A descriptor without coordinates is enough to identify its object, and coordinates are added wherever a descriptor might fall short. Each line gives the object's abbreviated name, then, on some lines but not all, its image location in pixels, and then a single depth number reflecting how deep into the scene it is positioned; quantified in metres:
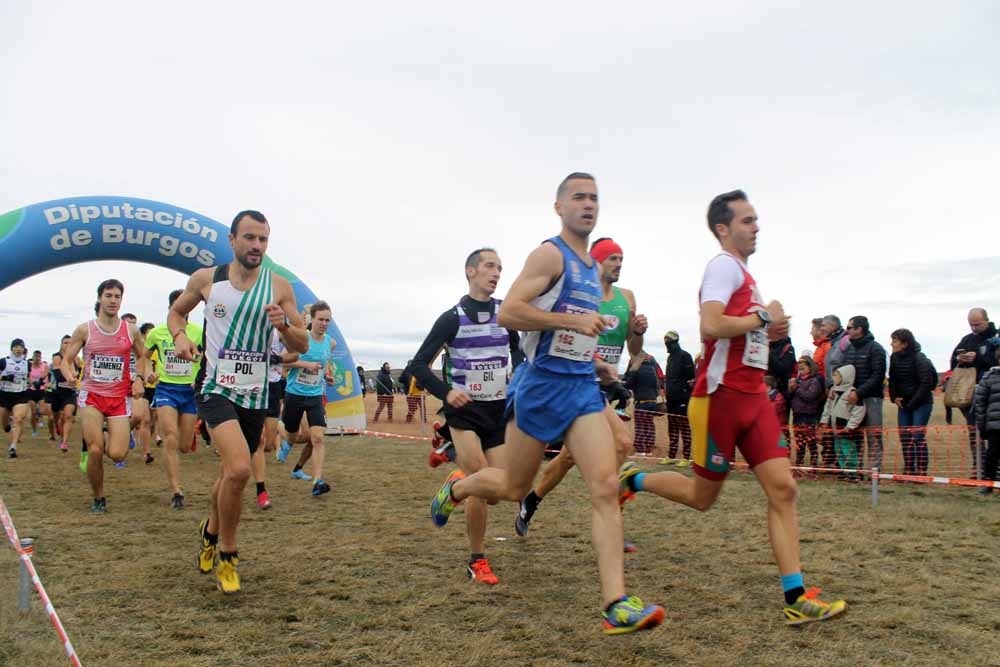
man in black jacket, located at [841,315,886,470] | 9.95
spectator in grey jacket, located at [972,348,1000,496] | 8.88
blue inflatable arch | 14.73
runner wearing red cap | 6.11
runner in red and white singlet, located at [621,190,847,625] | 4.03
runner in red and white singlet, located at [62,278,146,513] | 7.83
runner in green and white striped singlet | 4.87
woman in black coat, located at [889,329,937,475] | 10.04
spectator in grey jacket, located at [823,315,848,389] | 10.75
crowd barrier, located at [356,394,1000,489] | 9.80
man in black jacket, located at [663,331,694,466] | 12.62
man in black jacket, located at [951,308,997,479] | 10.02
